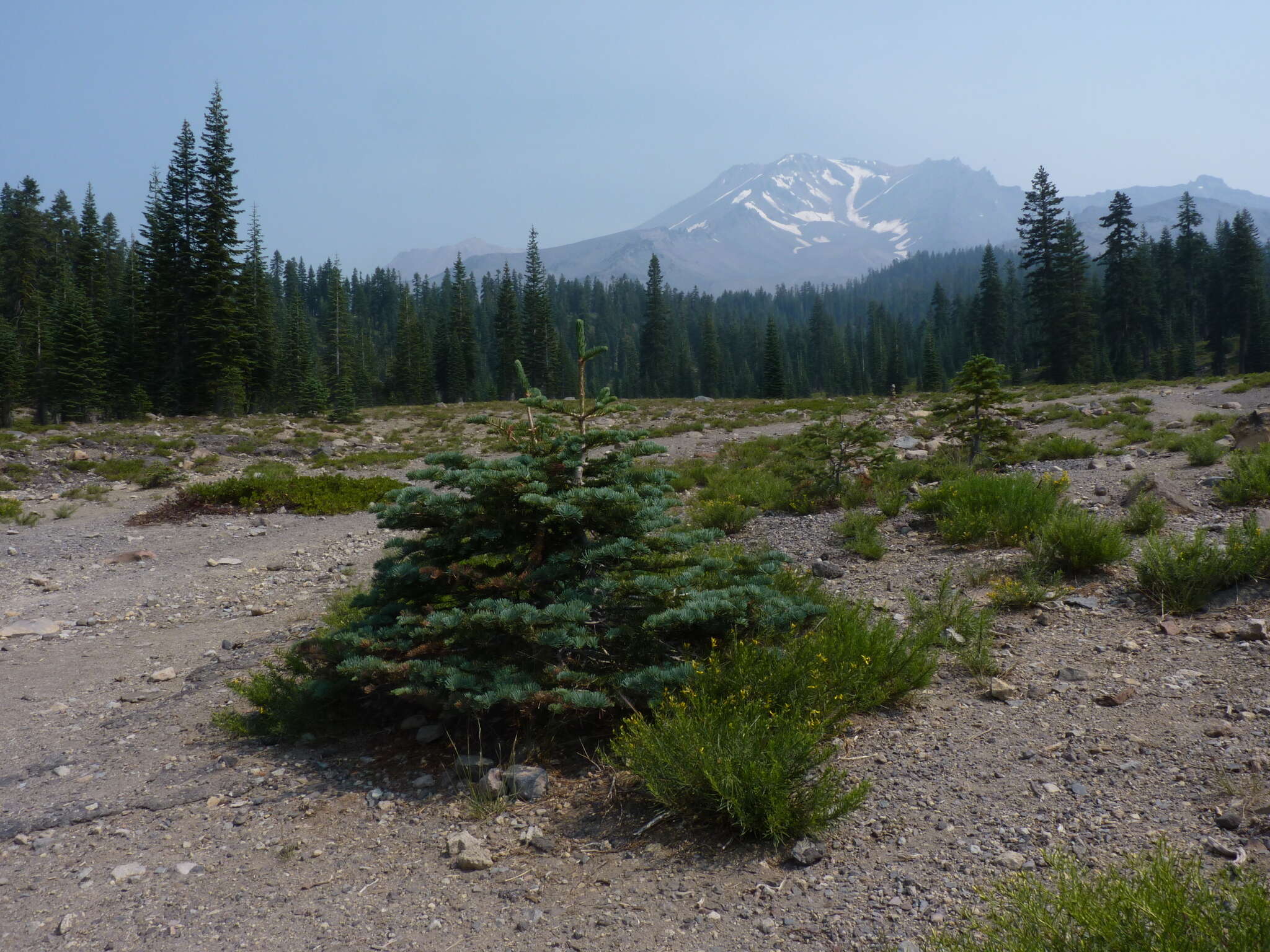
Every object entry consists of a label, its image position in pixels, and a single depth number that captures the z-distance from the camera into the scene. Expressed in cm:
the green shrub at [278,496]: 1427
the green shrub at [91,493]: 1586
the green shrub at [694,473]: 1389
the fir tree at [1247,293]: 6381
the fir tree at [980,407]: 1181
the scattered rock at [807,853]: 323
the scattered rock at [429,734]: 471
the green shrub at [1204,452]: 1072
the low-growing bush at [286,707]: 484
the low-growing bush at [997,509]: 759
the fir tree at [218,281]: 3691
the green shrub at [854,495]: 1040
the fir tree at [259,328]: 4041
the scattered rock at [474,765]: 430
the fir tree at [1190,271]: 6494
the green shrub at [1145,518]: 724
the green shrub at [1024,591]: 593
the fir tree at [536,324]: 6812
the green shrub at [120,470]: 1833
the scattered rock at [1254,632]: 474
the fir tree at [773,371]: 6456
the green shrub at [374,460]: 2172
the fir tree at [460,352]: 7281
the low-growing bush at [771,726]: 337
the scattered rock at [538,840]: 358
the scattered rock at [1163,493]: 795
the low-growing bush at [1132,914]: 212
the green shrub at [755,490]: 1121
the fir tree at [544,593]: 420
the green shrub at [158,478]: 1755
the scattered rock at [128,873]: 348
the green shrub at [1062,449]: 1366
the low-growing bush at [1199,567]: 550
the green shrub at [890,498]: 948
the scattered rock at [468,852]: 343
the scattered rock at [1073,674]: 467
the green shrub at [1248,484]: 785
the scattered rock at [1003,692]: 454
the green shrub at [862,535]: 791
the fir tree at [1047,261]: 5069
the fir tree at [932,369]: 6562
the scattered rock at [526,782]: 403
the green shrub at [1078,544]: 636
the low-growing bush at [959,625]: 493
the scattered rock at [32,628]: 777
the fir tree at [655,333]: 8500
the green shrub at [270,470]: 1886
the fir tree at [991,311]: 7056
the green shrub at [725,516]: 1012
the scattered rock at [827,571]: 744
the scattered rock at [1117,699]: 427
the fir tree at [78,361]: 3888
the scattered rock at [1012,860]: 298
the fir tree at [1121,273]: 5428
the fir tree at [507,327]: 6869
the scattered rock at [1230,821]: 300
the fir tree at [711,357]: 9538
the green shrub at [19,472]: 1719
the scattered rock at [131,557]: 1099
